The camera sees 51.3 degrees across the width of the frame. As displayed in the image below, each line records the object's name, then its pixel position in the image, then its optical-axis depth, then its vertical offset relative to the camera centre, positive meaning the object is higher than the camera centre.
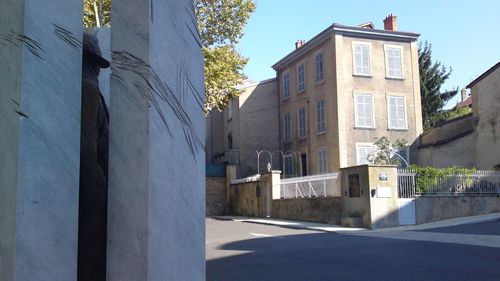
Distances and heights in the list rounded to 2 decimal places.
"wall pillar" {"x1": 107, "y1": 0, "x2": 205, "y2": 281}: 2.14 +0.20
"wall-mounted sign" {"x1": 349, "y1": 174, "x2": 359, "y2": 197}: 18.83 +0.52
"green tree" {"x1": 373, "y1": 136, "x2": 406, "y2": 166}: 25.24 +2.44
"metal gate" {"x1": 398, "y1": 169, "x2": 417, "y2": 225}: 18.63 +0.10
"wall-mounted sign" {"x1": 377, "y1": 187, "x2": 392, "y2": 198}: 18.20 +0.24
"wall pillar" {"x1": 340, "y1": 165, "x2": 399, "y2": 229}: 18.09 +0.07
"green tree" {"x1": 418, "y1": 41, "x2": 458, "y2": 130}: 39.31 +8.53
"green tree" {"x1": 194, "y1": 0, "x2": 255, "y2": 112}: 18.03 +5.83
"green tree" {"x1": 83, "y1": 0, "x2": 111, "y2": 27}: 14.20 +5.33
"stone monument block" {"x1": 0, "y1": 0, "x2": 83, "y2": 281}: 1.92 +0.23
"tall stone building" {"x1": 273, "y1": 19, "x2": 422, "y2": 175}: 27.28 +5.72
